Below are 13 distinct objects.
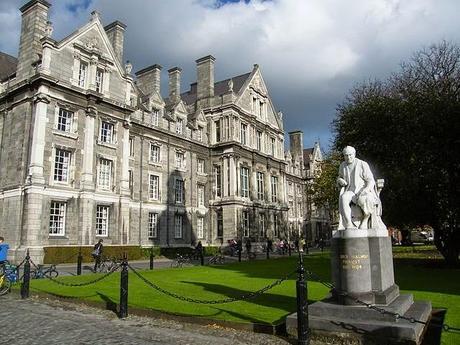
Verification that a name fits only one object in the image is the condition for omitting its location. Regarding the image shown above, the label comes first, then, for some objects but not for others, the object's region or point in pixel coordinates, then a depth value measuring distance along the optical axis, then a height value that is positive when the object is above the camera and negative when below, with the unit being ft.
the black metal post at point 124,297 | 31.68 -4.25
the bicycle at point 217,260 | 85.05 -3.79
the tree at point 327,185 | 146.07 +21.78
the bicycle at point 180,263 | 77.62 -4.18
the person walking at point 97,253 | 65.36 -1.50
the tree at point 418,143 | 68.19 +17.10
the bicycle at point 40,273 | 52.90 -3.70
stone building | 84.28 +24.87
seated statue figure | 27.68 +3.04
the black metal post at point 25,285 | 40.52 -3.99
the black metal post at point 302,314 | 23.21 -4.25
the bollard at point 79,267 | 58.94 -3.31
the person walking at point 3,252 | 44.90 -0.72
